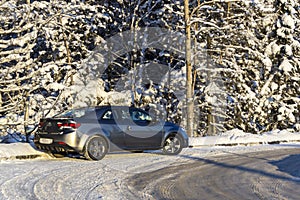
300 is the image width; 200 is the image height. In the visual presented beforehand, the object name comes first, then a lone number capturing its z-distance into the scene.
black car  10.96
